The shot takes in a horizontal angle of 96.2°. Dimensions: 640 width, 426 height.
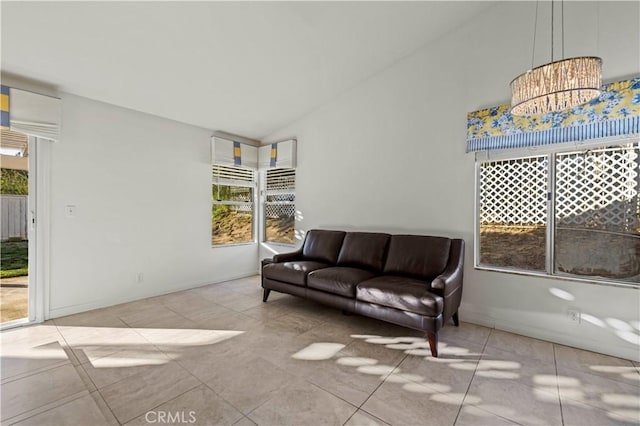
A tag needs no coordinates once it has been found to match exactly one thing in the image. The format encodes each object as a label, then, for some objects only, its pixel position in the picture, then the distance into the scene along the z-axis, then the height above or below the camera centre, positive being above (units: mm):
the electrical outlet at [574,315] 2566 -918
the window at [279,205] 4961 +78
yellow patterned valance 2326 +818
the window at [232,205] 4777 +71
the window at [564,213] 2451 -6
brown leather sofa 2479 -697
